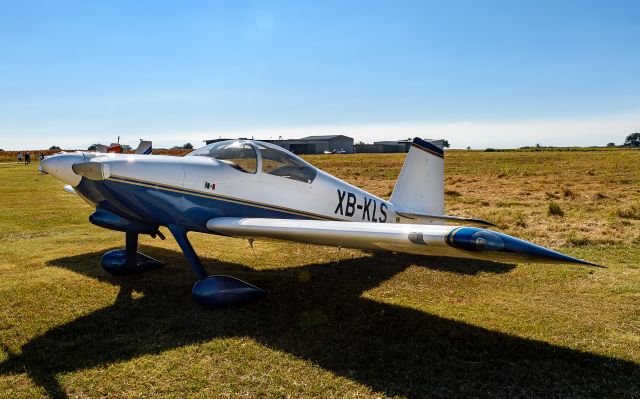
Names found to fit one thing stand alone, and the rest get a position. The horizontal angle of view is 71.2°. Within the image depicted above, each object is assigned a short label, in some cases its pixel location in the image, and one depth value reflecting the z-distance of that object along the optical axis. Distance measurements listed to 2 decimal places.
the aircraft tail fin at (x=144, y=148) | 10.09
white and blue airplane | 4.25
